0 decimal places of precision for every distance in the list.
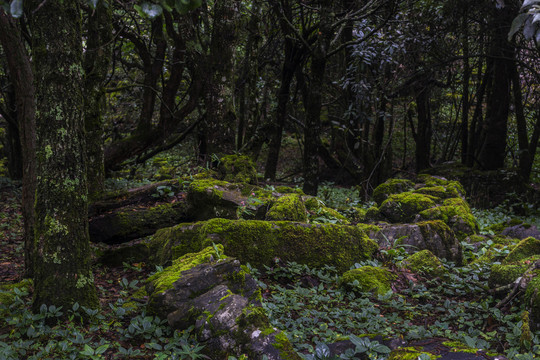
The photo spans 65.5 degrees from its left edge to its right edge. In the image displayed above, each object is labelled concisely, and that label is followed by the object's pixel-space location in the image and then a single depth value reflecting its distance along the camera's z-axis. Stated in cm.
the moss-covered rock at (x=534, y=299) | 335
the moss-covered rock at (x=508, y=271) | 420
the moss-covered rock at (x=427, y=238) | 579
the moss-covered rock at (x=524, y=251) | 488
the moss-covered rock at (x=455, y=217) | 702
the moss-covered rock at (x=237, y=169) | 676
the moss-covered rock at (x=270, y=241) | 464
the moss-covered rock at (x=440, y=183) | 962
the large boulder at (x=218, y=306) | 281
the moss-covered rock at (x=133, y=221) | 558
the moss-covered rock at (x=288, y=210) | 547
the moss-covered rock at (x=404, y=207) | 721
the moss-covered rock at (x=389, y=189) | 918
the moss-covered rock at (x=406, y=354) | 250
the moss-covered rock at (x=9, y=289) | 372
